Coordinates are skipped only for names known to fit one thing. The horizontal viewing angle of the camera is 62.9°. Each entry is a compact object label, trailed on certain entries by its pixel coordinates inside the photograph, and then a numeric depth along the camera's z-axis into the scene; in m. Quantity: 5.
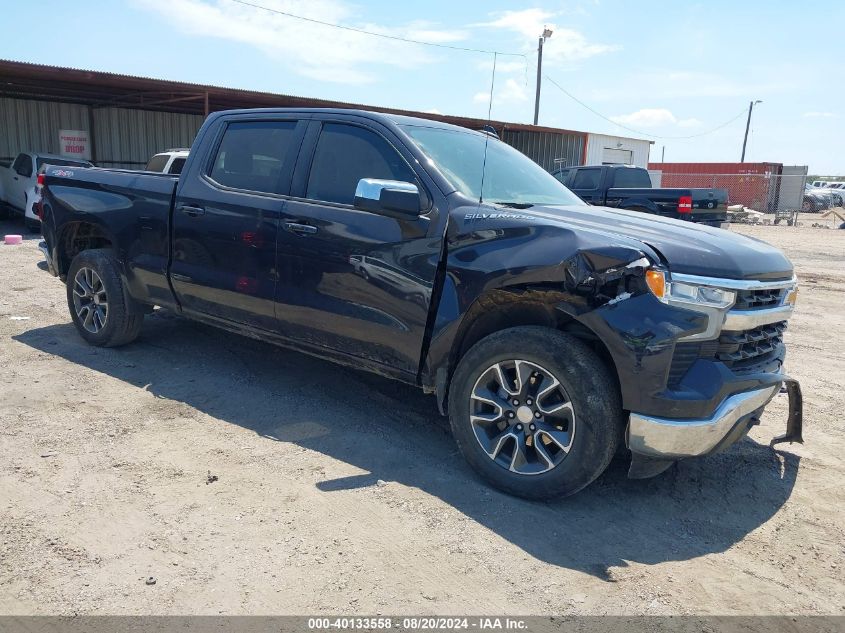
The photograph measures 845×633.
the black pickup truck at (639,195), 14.33
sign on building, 22.36
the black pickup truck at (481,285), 3.30
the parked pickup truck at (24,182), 15.07
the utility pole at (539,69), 34.47
